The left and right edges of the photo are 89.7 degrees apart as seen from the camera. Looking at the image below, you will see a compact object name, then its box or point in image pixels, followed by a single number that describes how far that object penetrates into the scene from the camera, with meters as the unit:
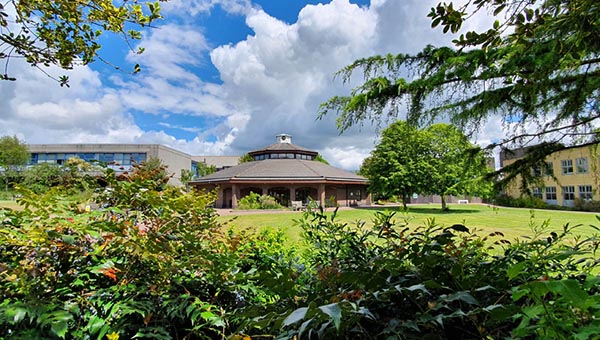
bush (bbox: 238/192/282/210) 25.89
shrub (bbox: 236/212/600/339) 0.80
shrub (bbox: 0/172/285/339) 1.48
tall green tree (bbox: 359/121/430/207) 24.44
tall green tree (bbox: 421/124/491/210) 23.31
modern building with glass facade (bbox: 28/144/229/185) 55.25
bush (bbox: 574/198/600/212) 26.61
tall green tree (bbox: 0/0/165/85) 2.98
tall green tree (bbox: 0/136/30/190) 39.59
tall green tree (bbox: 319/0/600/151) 1.96
